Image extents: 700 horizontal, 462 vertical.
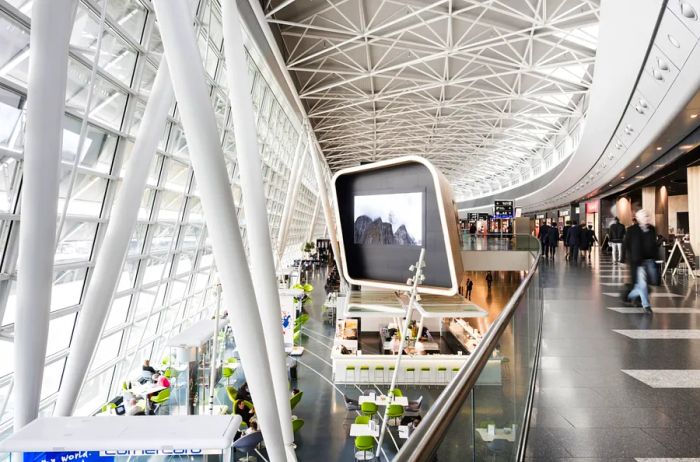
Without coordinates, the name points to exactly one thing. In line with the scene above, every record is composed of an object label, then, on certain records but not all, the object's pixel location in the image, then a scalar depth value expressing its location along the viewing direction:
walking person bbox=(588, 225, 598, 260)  24.49
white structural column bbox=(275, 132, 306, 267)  27.53
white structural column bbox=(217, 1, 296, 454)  10.36
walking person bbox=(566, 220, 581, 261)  23.34
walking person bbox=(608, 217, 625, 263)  19.86
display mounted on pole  14.80
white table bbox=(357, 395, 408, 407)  14.09
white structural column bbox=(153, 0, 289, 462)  6.28
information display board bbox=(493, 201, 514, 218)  36.94
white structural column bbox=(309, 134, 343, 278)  24.67
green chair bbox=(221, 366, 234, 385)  16.95
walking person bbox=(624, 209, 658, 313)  9.07
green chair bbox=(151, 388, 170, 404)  13.31
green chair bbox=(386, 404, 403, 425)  12.69
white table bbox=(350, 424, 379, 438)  11.87
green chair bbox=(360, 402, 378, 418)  13.33
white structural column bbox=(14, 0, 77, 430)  5.79
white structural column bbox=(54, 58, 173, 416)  7.64
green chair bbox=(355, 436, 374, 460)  10.91
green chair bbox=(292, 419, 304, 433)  12.14
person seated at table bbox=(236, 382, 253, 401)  13.82
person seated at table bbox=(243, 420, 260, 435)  11.83
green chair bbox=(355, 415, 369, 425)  12.37
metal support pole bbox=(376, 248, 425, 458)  10.71
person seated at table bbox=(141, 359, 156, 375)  15.70
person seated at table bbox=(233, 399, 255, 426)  12.71
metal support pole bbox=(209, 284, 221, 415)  10.41
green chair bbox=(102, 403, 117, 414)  13.19
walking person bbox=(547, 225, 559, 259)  25.76
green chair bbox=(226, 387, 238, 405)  13.75
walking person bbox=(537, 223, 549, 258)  27.22
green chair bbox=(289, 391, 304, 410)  13.82
